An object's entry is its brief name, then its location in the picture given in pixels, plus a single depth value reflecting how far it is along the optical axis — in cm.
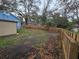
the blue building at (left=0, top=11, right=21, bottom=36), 638
